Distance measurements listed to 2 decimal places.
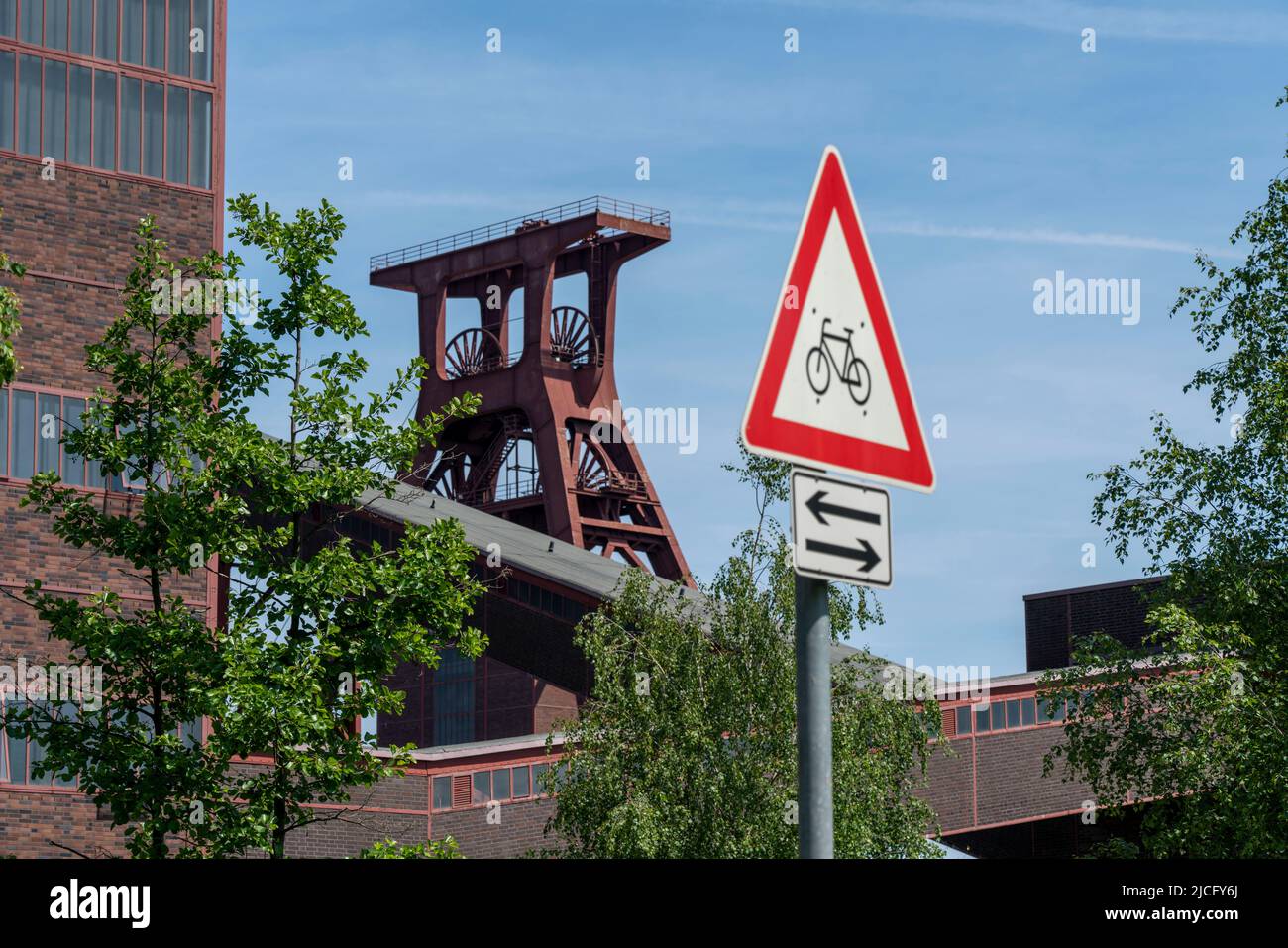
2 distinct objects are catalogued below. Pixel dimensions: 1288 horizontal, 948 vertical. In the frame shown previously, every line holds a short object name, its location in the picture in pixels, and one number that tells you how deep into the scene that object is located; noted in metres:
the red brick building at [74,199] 34.41
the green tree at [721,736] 27.20
